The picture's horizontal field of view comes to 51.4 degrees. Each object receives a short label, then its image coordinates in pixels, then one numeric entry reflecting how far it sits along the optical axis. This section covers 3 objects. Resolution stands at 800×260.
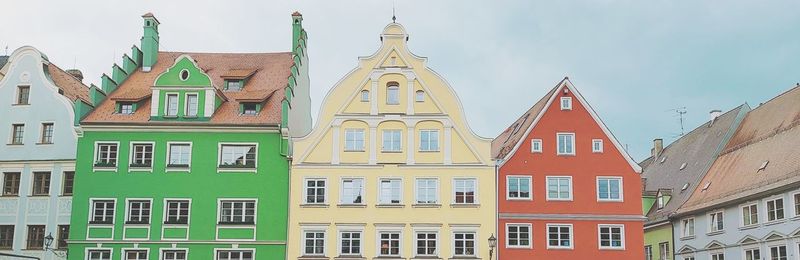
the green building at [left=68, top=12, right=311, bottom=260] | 37.75
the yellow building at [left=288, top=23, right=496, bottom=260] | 38.09
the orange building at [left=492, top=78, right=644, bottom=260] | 38.66
